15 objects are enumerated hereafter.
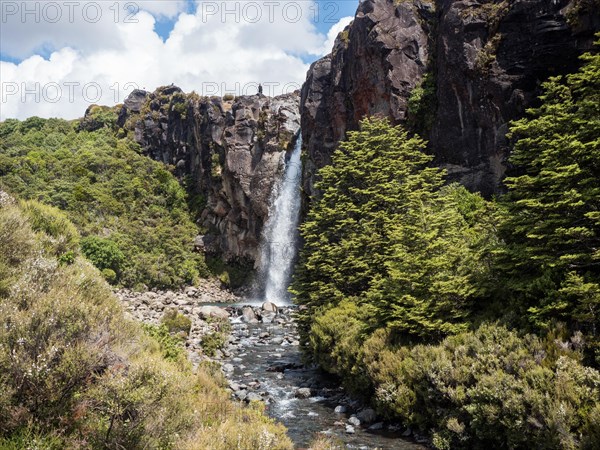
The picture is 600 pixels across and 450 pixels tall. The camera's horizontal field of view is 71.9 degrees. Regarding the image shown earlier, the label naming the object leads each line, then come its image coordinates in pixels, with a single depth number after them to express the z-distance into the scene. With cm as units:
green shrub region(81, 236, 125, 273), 4659
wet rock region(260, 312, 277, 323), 3650
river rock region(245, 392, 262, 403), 1588
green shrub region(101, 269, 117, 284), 4554
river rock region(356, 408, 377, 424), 1345
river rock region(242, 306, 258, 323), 3647
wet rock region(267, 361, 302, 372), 2085
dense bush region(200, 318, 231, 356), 2342
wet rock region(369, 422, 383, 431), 1293
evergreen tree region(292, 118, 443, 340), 1952
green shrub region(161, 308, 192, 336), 2522
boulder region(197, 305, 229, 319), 3346
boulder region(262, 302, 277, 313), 4044
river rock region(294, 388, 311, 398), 1656
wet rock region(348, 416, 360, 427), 1337
